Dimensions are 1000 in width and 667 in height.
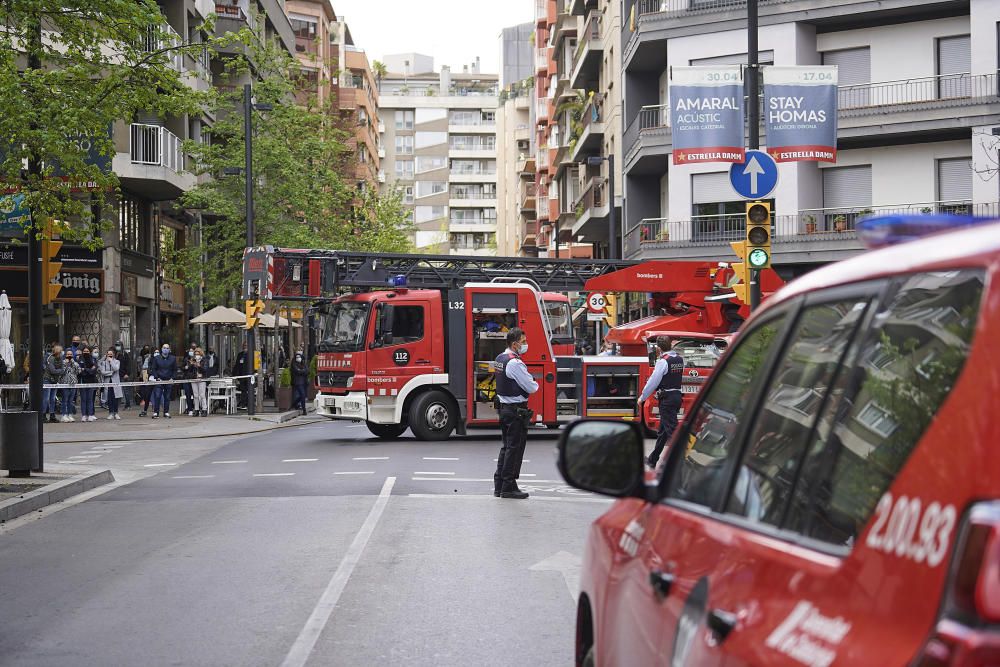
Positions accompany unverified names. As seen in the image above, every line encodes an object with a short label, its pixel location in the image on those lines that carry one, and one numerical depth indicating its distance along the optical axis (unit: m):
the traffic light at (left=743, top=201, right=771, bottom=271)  17.11
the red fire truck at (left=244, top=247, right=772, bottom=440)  25.38
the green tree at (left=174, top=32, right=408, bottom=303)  44.22
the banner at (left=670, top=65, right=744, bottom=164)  18.92
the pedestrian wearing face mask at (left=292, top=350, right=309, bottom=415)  36.78
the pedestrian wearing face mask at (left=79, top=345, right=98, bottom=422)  32.75
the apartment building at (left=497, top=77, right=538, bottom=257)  112.62
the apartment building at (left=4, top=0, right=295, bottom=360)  38.56
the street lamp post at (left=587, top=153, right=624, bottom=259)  45.75
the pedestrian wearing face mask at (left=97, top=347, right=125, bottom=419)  33.62
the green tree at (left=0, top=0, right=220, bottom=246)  15.81
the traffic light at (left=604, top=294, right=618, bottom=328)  38.43
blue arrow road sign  17.31
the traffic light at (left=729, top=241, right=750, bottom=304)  17.88
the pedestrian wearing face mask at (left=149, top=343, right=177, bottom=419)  34.75
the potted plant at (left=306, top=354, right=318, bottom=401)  39.81
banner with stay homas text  18.55
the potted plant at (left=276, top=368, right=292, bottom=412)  37.56
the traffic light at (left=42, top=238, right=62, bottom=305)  17.48
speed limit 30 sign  39.69
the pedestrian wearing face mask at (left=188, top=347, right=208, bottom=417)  35.50
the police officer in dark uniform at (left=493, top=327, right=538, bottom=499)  14.89
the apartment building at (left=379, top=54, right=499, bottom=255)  154.12
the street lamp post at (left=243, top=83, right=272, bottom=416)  35.22
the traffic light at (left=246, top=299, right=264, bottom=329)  34.22
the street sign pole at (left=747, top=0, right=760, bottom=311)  18.81
